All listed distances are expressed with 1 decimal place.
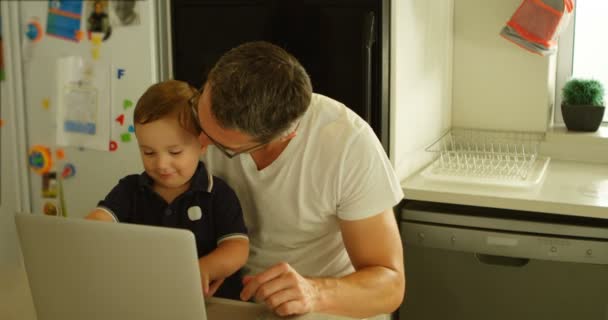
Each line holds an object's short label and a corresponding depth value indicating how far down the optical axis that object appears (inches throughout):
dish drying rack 85.5
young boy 48.4
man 51.3
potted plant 95.0
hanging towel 87.7
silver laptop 40.3
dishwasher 79.1
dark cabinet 77.4
